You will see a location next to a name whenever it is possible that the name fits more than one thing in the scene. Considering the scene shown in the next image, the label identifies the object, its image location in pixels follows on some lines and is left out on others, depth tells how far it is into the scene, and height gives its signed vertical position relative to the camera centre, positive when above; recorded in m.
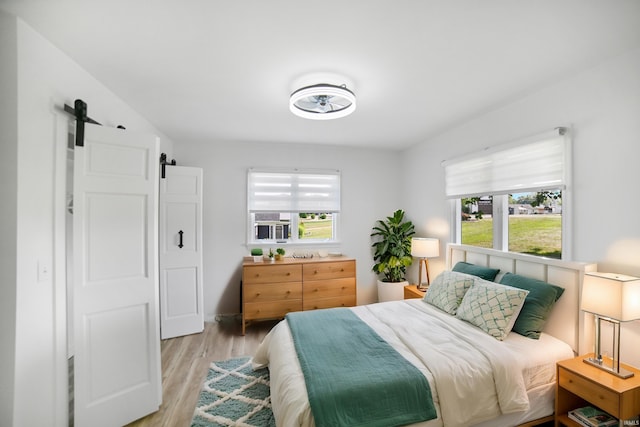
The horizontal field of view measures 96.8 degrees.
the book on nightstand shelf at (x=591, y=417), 1.66 -1.23
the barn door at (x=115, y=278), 1.81 -0.45
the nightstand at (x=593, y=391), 1.51 -1.01
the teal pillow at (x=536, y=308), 2.07 -0.71
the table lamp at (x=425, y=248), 3.44 -0.43
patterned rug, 1.98 -1.45
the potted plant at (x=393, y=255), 3.99 -0.61
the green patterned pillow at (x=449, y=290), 2.54 -0.72
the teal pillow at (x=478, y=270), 2.63 -0.56
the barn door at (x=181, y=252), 3.36 -0.48
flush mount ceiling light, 2.03 +0.88
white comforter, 1.56 -0.96
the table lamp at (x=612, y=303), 1.61 -0.53
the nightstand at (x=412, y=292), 3.25 -0.94
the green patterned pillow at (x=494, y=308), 2.07 -0.73
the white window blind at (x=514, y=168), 2.24 +0.42
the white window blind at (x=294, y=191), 4.03 +0.31
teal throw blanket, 1.46 -0.94
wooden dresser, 3.45 -0.93
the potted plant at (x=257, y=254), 3.72 -0.54
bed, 1.58 -0.92
